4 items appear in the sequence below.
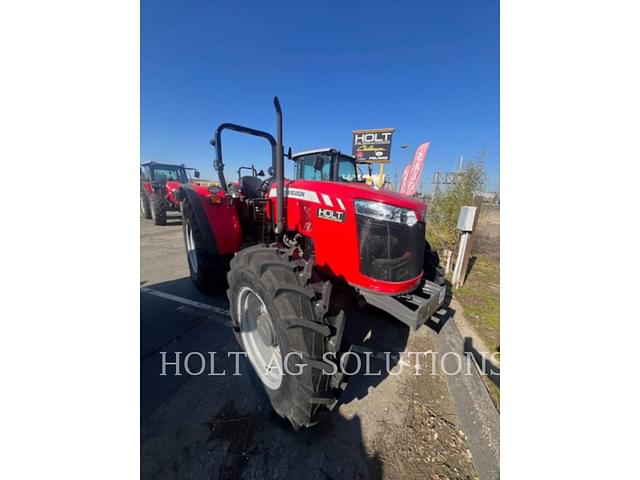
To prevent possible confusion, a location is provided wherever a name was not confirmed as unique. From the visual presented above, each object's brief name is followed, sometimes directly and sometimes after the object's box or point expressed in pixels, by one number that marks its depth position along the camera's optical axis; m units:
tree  5.19
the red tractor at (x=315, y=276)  1.46
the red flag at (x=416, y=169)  6.68
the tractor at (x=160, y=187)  9.11
